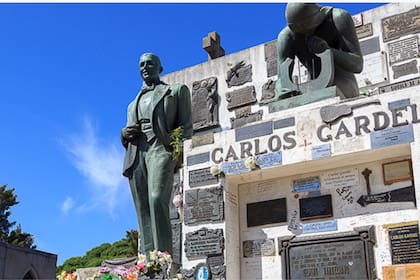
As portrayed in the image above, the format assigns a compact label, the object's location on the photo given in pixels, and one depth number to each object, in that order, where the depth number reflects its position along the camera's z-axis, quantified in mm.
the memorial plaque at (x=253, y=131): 7577
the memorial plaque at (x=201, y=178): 7767
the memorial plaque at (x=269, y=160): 7312
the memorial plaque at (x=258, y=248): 7391
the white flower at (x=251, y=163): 7453
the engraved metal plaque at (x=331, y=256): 6602
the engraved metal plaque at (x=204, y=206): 7578
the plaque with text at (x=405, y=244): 6320
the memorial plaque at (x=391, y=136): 6498
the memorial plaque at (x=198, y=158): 7934
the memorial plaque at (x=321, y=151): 6973
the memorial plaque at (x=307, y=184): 7352
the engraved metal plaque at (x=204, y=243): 7350
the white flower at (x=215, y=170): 7690
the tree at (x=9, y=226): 37156
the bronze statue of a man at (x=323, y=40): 8078
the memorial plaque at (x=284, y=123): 7402
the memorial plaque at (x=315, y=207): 7145
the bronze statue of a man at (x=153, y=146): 7820
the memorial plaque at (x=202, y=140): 8039
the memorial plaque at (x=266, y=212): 7488
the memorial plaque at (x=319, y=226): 7035
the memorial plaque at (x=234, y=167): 7570
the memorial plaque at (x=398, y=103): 6625
